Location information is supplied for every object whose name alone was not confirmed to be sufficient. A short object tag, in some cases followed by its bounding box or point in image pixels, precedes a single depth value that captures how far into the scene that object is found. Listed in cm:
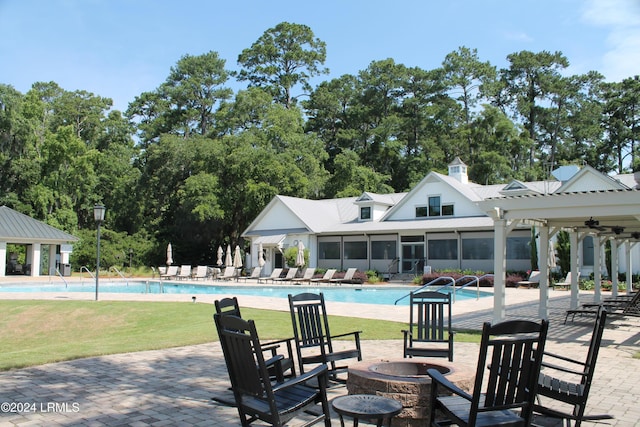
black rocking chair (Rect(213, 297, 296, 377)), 589
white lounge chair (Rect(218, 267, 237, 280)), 3487
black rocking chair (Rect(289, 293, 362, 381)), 648
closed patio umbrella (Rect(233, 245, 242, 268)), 3512
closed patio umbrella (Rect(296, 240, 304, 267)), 3368
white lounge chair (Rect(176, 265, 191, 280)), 3512
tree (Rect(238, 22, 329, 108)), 6006
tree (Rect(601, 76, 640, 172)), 5228
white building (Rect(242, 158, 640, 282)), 3019
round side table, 390
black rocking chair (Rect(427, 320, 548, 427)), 390
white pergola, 1009
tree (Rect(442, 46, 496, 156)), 5416
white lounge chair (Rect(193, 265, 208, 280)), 3500
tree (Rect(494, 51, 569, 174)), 5547
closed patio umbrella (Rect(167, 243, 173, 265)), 3742
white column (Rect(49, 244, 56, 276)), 3581
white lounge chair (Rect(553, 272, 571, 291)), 2417
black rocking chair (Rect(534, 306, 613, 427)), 466
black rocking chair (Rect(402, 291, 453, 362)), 688
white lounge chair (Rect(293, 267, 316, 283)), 3175
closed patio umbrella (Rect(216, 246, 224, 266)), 3717
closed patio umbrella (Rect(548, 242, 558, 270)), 2431
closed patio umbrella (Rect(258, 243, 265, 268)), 3484
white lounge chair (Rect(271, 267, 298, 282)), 3262
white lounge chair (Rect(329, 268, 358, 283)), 3095
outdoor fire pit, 511
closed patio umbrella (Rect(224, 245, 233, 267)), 3600
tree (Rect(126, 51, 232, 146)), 5412
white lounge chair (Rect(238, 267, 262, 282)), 3415
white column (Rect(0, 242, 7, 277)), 3241
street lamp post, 1889
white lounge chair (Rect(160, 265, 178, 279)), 3562
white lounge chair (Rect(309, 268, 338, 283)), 3127
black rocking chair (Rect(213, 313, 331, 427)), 411
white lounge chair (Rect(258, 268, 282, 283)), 3325
